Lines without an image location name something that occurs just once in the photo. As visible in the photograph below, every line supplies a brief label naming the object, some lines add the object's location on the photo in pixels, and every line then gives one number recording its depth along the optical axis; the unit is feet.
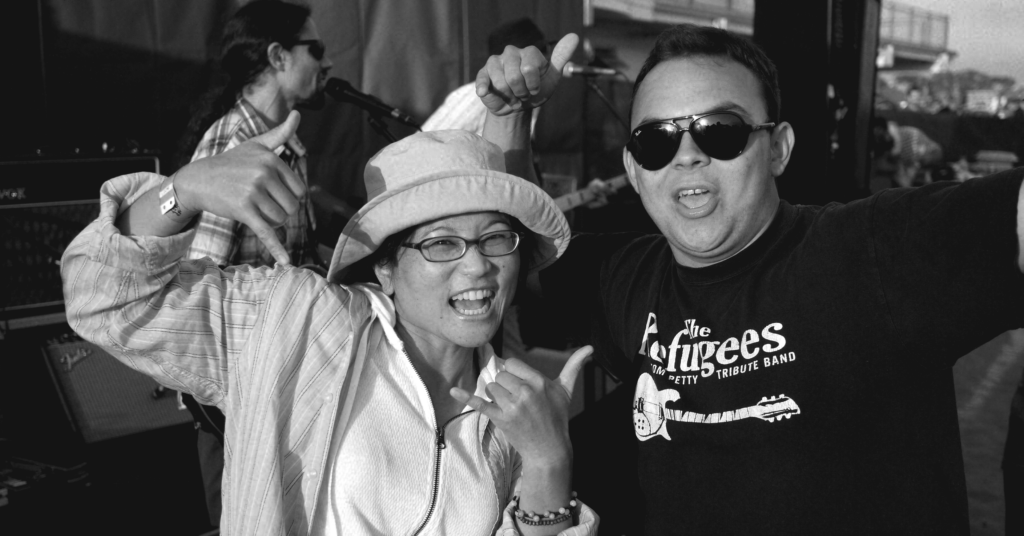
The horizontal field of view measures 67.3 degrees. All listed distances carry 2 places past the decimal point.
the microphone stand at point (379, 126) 12.53
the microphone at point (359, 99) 11.64
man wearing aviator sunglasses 4.57
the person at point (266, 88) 9.18
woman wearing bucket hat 4.65
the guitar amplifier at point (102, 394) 10.44
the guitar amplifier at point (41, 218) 10.04
